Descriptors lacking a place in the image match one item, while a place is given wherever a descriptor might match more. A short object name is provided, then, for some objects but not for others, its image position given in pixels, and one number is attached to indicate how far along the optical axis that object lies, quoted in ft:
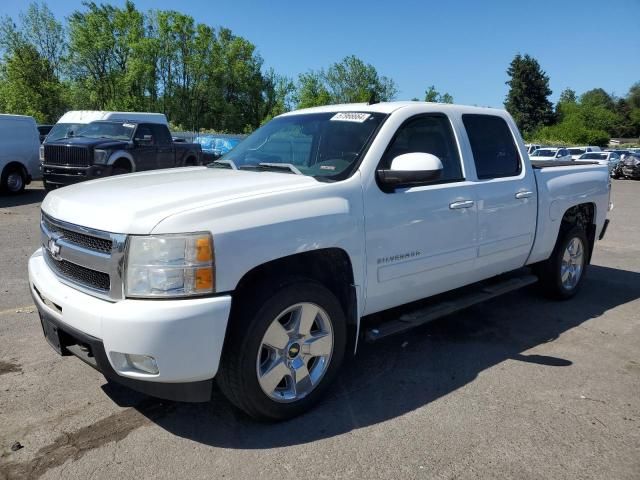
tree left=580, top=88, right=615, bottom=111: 352.53
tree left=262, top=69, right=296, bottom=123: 229.45
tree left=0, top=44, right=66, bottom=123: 142.61
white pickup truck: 8.64
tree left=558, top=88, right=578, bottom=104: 429.79
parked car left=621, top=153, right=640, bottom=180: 100.27
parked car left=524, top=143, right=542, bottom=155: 104.00
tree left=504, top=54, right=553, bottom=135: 270.46
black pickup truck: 42.55
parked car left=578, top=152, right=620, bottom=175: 92.65
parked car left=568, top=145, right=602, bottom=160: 101.13
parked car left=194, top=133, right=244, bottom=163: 86.48
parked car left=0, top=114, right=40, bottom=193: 46.42
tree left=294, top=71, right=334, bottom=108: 224.33
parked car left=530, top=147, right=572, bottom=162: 94.10
